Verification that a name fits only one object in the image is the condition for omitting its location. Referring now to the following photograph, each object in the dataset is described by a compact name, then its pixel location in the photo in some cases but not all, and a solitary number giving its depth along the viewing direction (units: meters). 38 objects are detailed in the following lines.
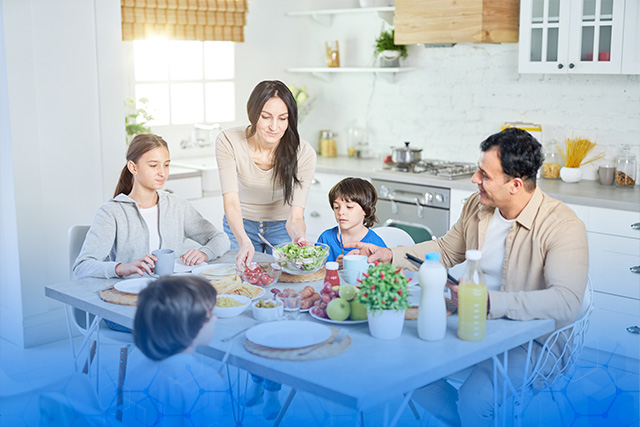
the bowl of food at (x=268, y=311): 2.06
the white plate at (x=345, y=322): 2.04
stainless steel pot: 4.67
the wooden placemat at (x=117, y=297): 2.23
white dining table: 1.65
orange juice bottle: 1.89
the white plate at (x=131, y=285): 2.30
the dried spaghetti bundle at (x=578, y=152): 4.21
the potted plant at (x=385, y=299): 1.89
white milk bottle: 1.89
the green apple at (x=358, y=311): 2.04
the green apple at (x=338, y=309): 2.04
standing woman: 2.90
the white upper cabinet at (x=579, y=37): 3.74
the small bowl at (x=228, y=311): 2.10
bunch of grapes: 2.10
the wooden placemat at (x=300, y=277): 2.47
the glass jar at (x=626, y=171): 4.03
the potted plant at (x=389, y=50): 4.97
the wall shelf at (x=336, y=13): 4.88
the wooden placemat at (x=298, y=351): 1.80
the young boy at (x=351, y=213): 2.88
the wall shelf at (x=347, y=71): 4.97
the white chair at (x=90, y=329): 2.63
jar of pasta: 4.34
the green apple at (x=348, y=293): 2.08
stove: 4.37
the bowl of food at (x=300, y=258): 2.45
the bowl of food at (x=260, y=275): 2.40
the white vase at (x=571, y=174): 4.18
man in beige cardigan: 2.08
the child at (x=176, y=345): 1.69
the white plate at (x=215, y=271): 2.50
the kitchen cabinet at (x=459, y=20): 4.21
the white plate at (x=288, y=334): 1.87
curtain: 4.62
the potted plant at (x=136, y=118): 4.55
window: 4.98
